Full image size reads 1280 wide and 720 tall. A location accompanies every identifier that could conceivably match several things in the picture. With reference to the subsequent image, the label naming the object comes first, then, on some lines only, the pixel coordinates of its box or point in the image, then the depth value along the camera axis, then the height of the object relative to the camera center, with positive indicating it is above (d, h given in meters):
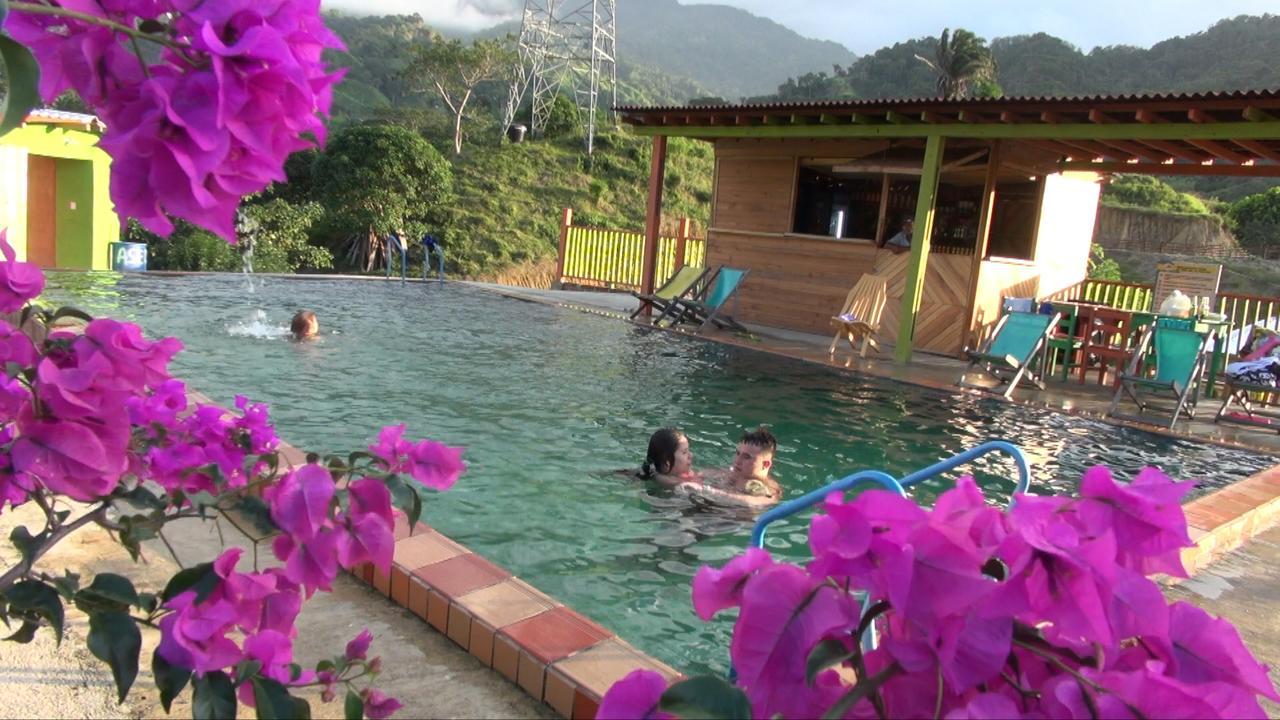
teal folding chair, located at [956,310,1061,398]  8.17 -0.59
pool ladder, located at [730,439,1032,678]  1.87 -0.46
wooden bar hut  9.62 +1.11
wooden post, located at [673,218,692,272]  14.14 +0.14
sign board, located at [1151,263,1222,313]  9.85 +0.20
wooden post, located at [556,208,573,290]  17.09 -0.11
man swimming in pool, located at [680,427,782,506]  4.67 -1.15
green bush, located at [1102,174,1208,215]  38.62 +4.37
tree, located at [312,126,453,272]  24.59 +1.04
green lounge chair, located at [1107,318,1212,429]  7.35 -0.57
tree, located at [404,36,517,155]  39.53 +7.12
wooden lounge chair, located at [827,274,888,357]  10.02 -0.42
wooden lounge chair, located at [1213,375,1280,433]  7.34 -0.93
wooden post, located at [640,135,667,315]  12.84 +0.40
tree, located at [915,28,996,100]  56.00 +13.22
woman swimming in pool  4.87 -1.12
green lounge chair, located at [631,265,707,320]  11.49 -0.49
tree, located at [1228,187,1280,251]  34.34 +3.23
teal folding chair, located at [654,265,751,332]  11.09 -0.65
